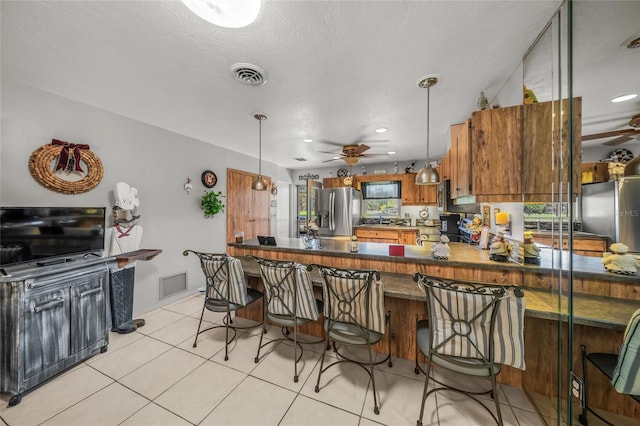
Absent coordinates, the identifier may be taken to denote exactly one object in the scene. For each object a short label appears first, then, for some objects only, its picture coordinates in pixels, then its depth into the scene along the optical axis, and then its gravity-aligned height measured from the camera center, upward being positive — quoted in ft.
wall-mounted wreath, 7.41 +1.60
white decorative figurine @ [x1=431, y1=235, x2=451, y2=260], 6.98 -1.16
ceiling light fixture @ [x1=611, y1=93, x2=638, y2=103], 4.40 +2.34
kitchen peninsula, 4.83 -1.92
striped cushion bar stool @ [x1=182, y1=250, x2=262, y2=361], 7.27 -2.30
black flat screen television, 6.28 -0.59
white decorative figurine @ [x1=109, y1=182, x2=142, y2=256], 9.02 -0.37
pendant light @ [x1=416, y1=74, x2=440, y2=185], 8.11 +1.37
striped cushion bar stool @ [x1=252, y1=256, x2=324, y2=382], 6.40 -2.31
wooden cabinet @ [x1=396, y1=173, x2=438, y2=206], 17.19 +1.66
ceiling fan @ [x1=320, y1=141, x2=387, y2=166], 12.50 +3.47
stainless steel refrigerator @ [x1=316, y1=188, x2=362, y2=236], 17.51 +0.24
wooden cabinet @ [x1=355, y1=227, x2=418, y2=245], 16.96 -1.58
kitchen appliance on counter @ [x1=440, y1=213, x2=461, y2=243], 14.98 -0.83
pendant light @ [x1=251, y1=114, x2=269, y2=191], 10.82 +1.42
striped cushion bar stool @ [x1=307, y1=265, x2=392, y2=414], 5.48 -2.32
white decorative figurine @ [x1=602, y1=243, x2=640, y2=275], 4.67 -0.97
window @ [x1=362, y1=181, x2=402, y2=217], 18.47 +1.33
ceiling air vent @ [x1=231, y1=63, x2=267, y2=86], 6.12 +3.94
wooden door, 15.39 +0.51
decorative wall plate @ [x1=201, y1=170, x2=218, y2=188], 13.32 +2.08
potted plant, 13.24 +0.56
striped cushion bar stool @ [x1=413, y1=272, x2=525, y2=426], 4.49 -2.30
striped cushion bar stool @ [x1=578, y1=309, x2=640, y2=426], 3.84 -2.57
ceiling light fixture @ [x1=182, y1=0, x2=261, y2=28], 3.93 +3.65
